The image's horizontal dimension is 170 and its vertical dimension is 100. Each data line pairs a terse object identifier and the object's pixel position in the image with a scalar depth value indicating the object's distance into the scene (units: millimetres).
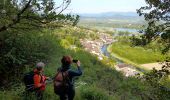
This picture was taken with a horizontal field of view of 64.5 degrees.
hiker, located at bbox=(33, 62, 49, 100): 3621
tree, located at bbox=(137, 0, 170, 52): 4588
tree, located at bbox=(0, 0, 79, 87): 3888
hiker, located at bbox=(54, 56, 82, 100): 3300
